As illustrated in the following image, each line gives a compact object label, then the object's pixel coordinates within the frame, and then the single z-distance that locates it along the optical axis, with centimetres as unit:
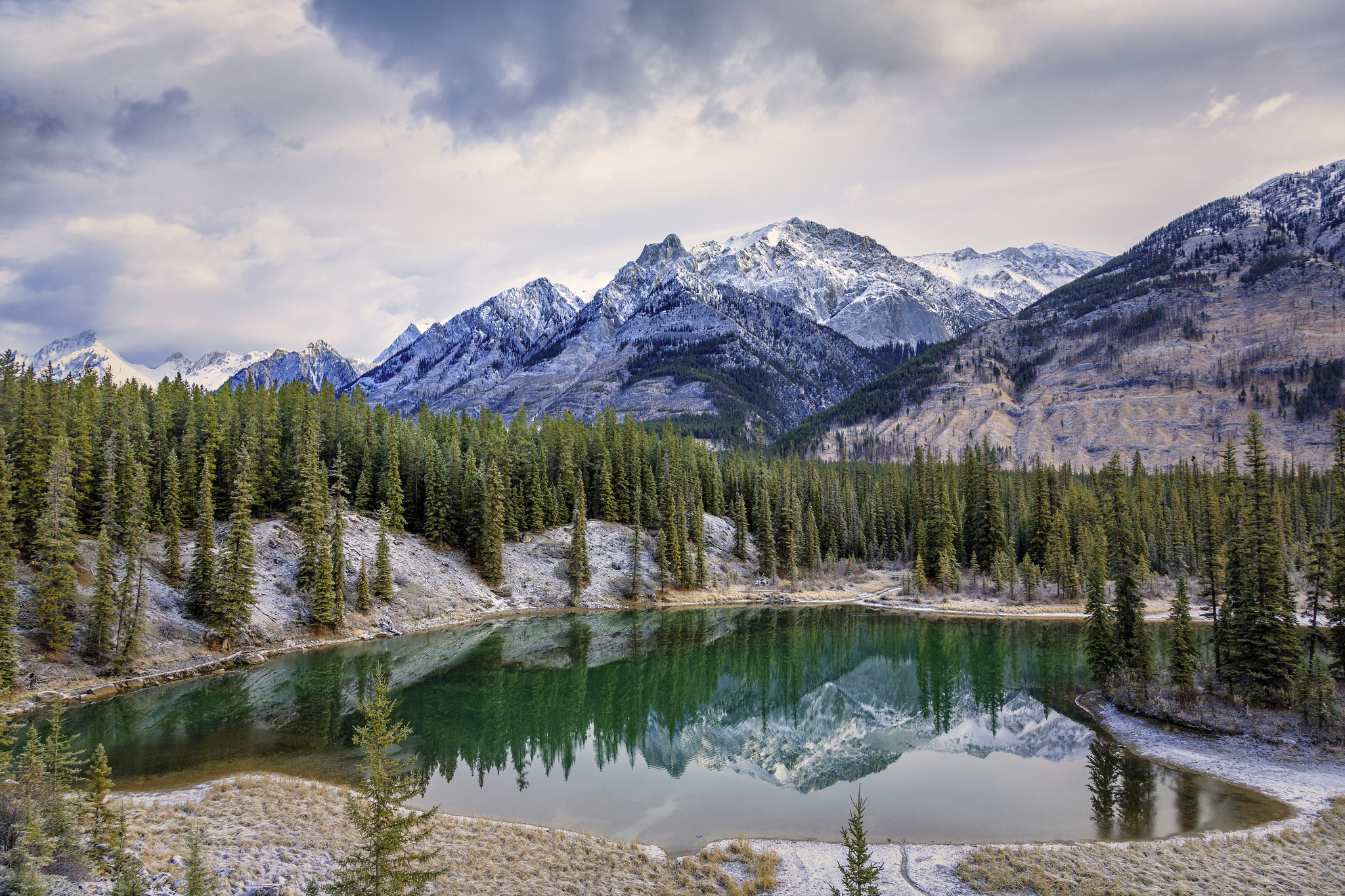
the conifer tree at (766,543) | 9731
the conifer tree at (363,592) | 6525
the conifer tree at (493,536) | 7962
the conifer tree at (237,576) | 5384
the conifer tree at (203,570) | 5369
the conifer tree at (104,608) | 4534
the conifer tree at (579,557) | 8312
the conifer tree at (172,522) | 5534
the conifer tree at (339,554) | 6203
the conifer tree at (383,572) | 6882
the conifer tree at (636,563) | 8625
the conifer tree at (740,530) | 10350
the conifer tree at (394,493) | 7875
